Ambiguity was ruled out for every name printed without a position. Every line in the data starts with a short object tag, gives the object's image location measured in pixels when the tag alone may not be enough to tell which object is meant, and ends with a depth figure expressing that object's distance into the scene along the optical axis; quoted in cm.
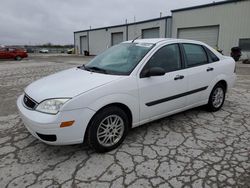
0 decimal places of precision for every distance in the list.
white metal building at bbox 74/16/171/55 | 2082
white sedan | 245
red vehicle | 2117
